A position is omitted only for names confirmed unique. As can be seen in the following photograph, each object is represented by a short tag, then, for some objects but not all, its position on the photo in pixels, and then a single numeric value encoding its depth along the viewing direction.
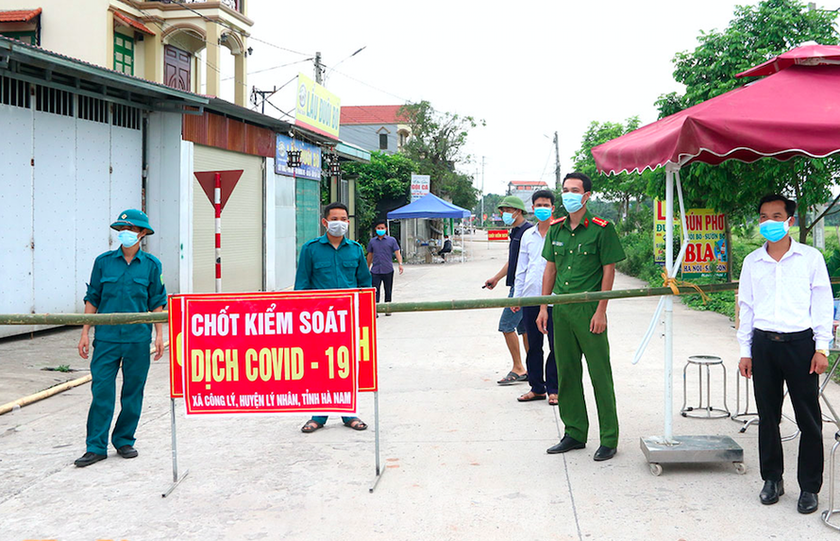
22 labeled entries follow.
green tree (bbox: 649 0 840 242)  11.93
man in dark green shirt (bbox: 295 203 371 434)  6.27
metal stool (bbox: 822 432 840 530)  4.07
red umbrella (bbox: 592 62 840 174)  4.37
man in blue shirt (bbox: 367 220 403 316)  14.62
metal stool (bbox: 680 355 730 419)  6.45
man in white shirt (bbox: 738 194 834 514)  4.28
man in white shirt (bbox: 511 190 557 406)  7.12
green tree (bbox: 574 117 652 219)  32.56
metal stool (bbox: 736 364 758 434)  6.26
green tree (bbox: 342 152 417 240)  35.59
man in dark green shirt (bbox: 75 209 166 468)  5.39
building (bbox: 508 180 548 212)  124.83
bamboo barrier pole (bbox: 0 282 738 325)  4.69
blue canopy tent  29.55
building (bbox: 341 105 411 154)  66.75
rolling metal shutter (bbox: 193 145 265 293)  15.21
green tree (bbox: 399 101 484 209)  48.00
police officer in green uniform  5.33
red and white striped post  11.41
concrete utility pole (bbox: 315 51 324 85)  25.57
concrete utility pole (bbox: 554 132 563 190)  51.89
